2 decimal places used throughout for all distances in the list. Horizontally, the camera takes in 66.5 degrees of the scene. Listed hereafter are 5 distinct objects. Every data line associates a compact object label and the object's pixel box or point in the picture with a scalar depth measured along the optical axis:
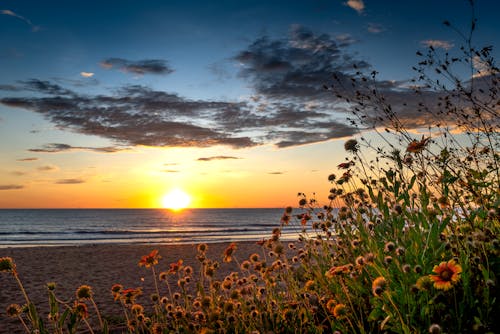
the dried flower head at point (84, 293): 3.22
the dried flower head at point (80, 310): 3.08
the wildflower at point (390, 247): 2.54
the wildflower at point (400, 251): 2.53
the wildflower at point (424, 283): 2.32
